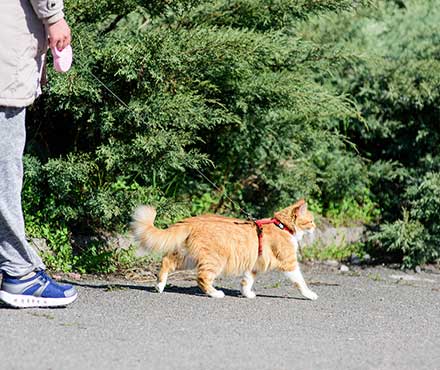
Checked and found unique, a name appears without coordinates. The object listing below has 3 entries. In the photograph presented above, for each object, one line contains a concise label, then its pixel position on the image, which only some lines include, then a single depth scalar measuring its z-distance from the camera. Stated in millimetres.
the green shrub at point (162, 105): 11750
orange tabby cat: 11306
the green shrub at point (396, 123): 15042
